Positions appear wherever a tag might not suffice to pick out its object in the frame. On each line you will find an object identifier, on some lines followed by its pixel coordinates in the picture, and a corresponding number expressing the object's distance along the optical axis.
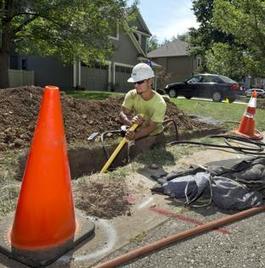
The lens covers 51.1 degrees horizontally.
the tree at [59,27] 9.79
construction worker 3.52
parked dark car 14.02
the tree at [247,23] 12.86
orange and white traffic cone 5.21
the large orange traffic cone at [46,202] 1.91
